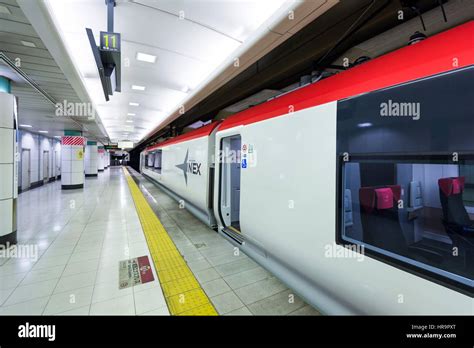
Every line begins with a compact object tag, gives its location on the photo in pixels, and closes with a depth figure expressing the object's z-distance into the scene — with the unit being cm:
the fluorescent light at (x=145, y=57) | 382
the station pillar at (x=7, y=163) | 334
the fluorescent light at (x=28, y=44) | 245
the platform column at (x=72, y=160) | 965
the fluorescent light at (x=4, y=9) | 191
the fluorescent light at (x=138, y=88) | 550
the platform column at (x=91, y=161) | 1557
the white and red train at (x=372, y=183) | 115
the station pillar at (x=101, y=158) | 2355
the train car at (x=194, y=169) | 439
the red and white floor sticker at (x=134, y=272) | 254
